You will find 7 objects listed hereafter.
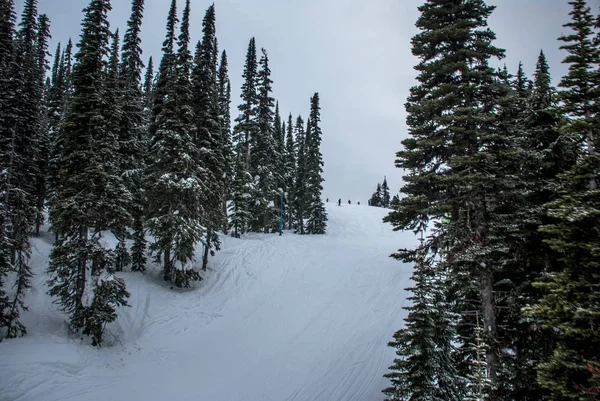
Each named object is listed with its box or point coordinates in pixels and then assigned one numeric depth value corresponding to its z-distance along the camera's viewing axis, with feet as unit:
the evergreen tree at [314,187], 139.54
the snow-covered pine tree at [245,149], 114.21
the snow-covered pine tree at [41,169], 81.13
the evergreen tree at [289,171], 153.28
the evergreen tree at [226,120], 103.86
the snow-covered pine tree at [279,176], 134.02
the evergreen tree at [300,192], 147.00
